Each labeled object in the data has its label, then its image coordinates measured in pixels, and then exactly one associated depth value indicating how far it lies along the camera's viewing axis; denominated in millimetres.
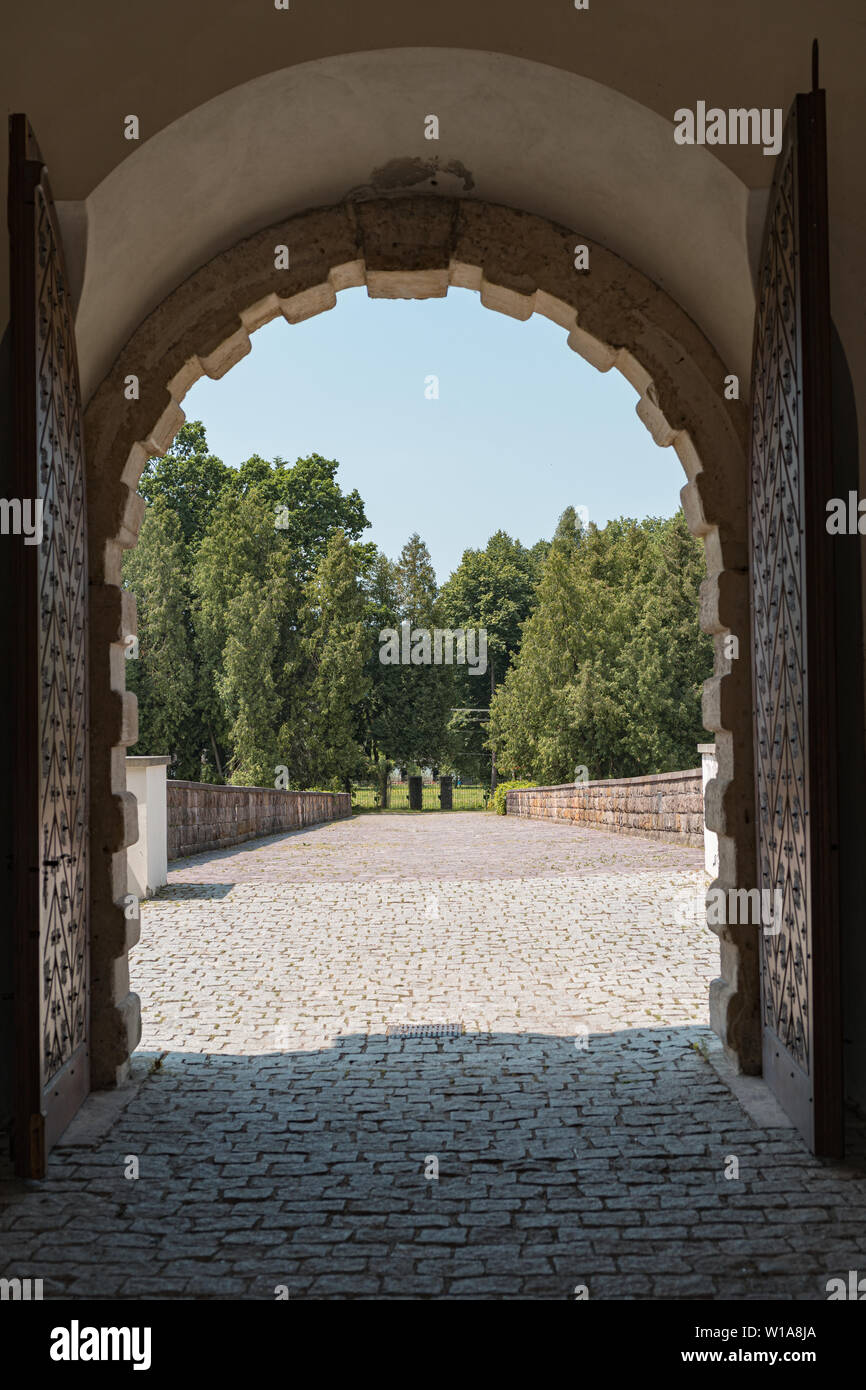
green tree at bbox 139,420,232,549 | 40844
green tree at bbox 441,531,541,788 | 52562
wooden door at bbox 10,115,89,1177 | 3729
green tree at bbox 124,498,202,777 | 33853
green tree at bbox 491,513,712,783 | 31688
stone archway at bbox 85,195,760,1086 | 5039
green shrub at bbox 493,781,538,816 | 33850
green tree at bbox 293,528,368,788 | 34781
